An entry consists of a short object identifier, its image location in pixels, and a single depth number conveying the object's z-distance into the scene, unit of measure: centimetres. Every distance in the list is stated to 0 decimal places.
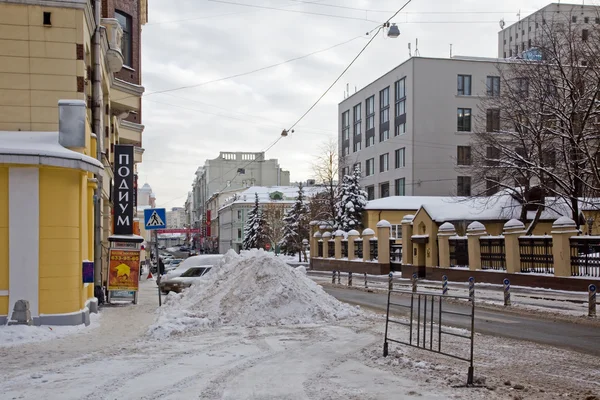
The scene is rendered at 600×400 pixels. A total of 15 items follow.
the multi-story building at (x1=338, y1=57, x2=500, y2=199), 6594
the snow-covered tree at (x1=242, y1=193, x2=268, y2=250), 8638
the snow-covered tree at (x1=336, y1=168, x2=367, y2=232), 5753
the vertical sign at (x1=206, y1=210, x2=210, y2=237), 13186
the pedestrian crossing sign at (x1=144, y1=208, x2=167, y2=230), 1903
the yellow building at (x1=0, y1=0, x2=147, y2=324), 1365
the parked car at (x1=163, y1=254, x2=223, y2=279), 2844
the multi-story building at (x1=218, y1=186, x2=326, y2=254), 10762
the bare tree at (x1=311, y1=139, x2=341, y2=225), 6056
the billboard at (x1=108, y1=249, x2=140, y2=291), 2122
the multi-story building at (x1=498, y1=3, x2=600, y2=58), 9294
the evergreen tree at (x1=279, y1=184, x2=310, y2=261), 7231
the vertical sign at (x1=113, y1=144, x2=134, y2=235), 2416
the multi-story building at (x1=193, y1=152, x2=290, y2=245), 13850
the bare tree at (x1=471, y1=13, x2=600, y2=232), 2775
